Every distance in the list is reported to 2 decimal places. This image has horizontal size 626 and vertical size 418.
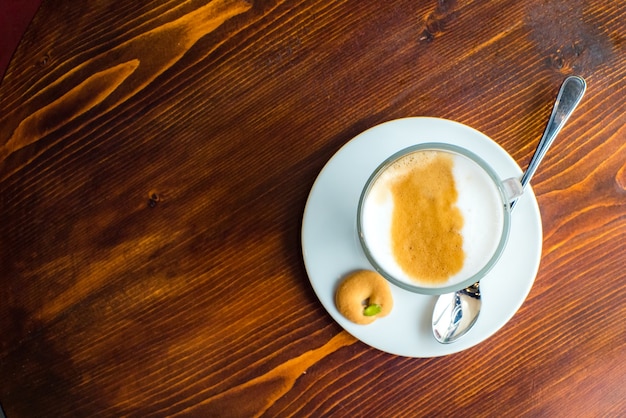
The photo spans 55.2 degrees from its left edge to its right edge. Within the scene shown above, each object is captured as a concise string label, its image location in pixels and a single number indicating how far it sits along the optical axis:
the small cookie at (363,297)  0.93
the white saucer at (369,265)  0.93
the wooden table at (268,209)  0.97
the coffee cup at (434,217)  0.87
